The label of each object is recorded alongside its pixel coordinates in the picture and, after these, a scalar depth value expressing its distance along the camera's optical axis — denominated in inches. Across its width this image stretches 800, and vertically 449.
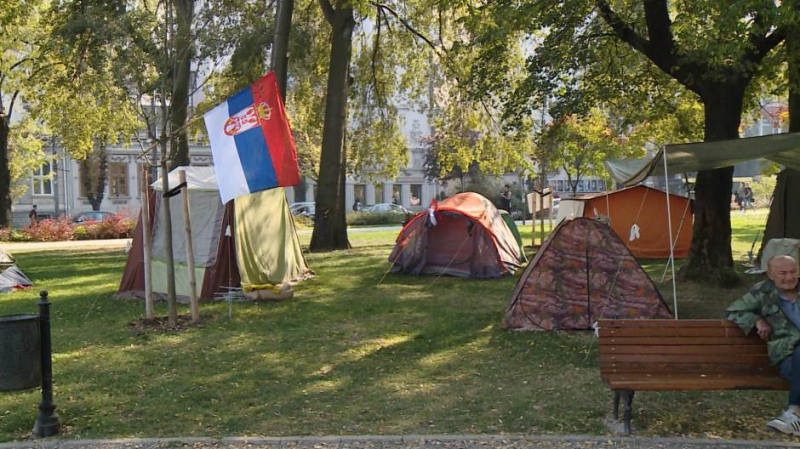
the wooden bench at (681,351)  200.5
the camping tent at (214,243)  437.1
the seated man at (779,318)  192.1
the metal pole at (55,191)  1823.3
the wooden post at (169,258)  349.1
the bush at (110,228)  1164.5
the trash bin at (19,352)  191.0
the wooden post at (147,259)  350.9
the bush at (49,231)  1123.3
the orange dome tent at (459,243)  542.9
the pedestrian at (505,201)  902.9
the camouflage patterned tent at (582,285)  332.2
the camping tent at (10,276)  497.7
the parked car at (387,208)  1683.1
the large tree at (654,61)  399.2
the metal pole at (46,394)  197.9
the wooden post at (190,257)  349.4
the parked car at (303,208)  1590.4
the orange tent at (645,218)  653.9
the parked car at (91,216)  1480.4
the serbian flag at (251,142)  325.7
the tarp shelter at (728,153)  287.6
